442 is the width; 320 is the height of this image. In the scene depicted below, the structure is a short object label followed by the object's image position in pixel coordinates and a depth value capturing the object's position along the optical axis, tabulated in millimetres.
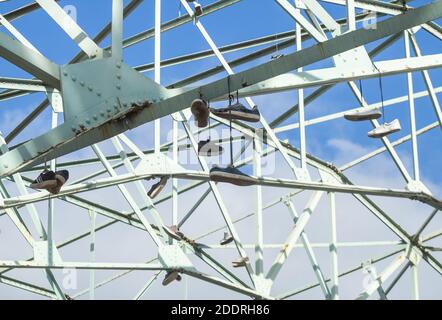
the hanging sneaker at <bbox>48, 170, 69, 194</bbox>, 19078
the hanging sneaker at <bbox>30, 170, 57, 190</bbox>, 19016
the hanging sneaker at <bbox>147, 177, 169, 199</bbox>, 22562
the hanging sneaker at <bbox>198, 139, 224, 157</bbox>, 18922
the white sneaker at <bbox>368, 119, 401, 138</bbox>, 20488
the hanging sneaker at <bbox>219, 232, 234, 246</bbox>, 26344
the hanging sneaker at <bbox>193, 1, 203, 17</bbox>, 21856
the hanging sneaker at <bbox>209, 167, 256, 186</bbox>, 17781
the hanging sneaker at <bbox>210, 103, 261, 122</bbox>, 17156
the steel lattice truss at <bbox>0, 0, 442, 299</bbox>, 16078
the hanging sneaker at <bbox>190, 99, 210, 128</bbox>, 15758
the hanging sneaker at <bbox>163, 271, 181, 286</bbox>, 23234
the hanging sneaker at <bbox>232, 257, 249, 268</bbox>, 24141
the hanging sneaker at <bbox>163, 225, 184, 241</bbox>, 24066
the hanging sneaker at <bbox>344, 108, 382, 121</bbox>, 19984
